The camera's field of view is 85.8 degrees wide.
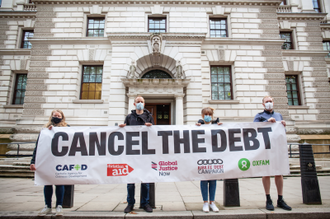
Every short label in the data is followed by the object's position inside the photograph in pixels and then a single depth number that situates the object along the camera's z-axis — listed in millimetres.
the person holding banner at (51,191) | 3404
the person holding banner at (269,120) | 3589
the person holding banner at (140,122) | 3586
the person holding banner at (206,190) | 3495
